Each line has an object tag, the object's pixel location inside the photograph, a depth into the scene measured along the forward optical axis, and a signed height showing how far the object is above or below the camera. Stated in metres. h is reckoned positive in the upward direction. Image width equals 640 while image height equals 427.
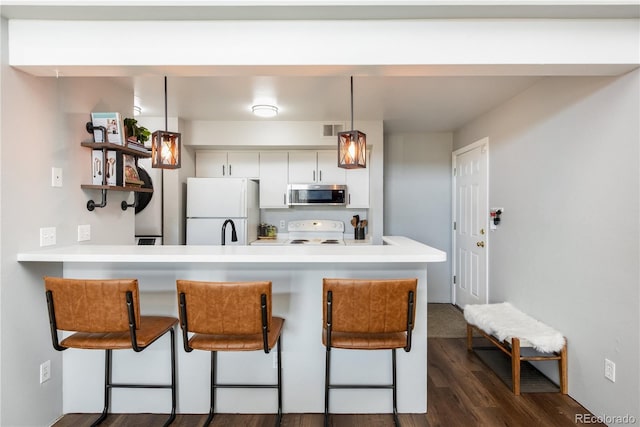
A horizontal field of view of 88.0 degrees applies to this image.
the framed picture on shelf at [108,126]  2.27 +0.59
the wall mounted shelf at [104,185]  2.22 +0.18
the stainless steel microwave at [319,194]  4.09 +0.20
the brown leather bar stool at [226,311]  1.60 -0.49
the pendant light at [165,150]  2.17 +0.40
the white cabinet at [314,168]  4.25 +0.54
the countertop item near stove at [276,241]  3.96 -0.39
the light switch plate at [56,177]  2.02 +0.20
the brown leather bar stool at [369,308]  1.65 -0.49
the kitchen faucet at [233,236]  2.47 -0.20
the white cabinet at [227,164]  4.29 +0.60
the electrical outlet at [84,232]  2.22 -0.15
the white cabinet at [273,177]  4.27 +0.43
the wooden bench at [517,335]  2.31 -0.91
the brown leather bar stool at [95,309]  1.61 -0.49
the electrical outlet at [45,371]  1.95 -0.96
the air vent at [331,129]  3.93 +0.96
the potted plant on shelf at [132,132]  2.50 +0.61
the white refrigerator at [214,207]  3.79 +0.03
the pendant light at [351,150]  2.23 +0.41
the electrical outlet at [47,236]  1.96 -0.16
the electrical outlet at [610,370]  1.96 -0.96
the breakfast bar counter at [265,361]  2.08 -0.96
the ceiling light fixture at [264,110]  3.34 +1.02
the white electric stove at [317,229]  4.48 -0.26
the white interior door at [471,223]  3.60 -0.15
